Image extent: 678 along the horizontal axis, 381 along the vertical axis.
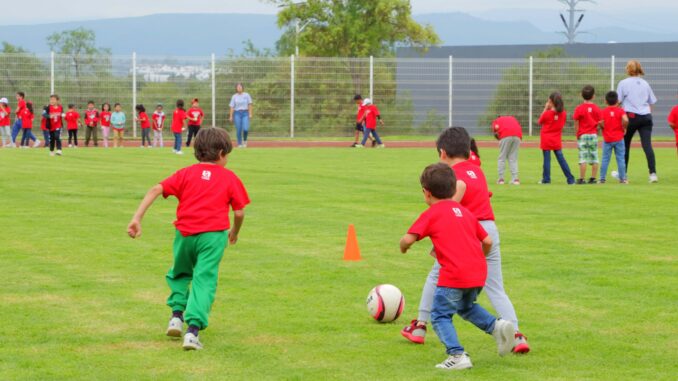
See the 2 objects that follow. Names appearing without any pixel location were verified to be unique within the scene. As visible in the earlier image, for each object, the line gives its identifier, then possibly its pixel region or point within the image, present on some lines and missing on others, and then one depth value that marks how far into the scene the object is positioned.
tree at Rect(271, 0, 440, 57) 56.84
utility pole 106.19
